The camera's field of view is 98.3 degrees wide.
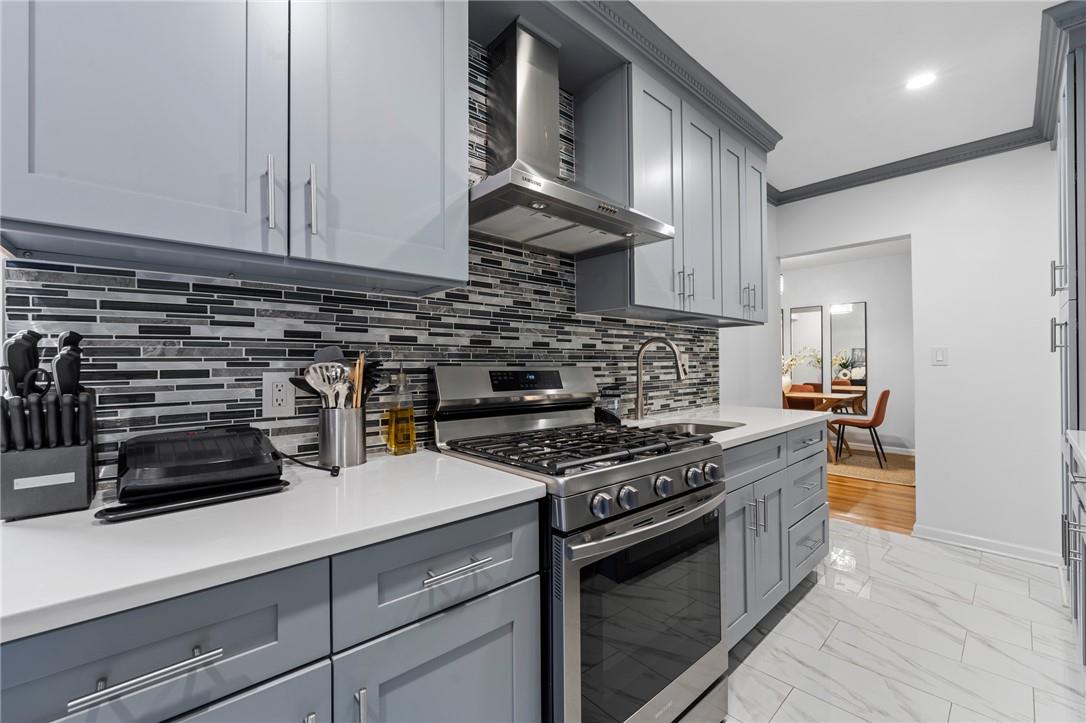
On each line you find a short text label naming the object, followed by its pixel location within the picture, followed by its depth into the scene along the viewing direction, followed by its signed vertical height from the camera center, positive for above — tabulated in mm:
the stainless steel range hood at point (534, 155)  1562 +773
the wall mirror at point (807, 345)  6664 +226
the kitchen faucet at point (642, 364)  2207 -28
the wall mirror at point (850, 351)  6301 +122
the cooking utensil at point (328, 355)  1270 +23
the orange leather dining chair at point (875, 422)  5188 -690
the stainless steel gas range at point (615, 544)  1137 -502
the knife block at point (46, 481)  866 -222
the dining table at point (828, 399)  5543 -474
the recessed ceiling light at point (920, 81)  2404 +1450
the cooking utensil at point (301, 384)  1292 -57
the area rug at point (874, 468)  4780 -1197
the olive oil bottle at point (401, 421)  1464 -182
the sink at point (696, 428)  2195 -323
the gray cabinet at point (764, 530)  1812 -742
